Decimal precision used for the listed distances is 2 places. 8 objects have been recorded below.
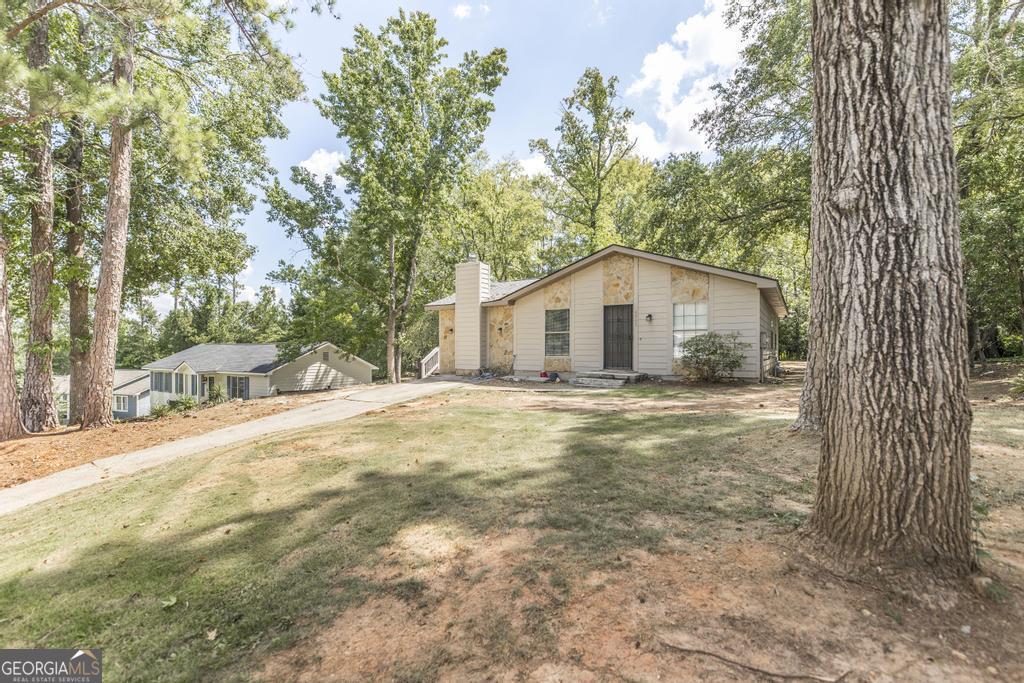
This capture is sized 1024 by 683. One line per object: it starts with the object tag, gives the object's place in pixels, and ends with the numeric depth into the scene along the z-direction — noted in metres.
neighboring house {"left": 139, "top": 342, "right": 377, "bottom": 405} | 22.55
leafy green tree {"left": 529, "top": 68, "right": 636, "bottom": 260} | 21.42
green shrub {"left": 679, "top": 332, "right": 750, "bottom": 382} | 10.37
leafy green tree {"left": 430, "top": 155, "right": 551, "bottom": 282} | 23.78
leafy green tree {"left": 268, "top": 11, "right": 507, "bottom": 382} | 13.55
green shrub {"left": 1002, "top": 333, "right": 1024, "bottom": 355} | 13.73
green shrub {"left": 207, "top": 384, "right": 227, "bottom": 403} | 21.54
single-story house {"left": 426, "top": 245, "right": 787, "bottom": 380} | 10.90
